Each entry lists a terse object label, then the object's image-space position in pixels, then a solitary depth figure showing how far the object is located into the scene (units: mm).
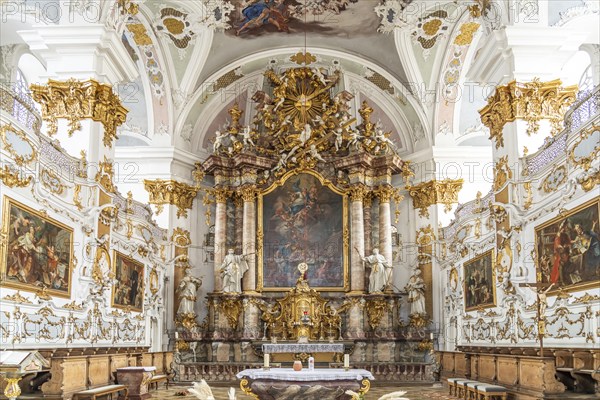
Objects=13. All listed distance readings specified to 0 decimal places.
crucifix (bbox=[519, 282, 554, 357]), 10461
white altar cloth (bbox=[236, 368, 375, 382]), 11719
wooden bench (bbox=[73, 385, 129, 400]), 11258
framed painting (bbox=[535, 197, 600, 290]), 10281
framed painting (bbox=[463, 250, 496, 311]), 15188
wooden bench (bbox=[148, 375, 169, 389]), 15323
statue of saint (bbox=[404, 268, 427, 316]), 21219
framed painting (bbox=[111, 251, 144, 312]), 15820
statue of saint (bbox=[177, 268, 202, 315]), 20969
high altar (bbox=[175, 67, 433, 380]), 21203
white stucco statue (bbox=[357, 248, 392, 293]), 21344
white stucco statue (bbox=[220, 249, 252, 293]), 21375
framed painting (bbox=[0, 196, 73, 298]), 10617
